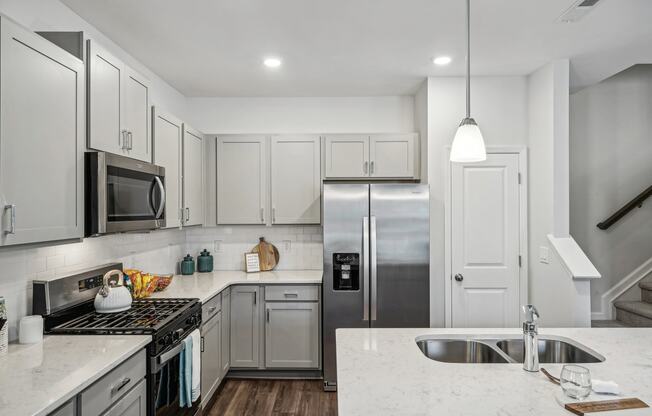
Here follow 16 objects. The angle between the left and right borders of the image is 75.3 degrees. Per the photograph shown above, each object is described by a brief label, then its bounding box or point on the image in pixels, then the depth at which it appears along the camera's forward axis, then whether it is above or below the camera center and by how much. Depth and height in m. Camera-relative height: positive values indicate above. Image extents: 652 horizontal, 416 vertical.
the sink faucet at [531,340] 1.60 -0.50
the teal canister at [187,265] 4.00 -0.52
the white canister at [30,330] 1.88 -0.53
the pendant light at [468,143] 1.93 +0.31
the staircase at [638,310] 3.65 -0.89
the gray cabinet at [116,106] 2.00 +0.56
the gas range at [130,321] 2.02 -0.57
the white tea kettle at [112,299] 2.33 -0.49
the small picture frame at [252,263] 4.14 -0.51
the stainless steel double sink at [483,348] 2.02 -0.66
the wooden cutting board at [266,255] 4.23 -0.44
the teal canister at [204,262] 4.15 -0.51
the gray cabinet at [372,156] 3.96 +0.52
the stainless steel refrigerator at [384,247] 3.43 -0.29
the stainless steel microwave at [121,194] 1.96 +0.09
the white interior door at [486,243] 3.58 -0.27
